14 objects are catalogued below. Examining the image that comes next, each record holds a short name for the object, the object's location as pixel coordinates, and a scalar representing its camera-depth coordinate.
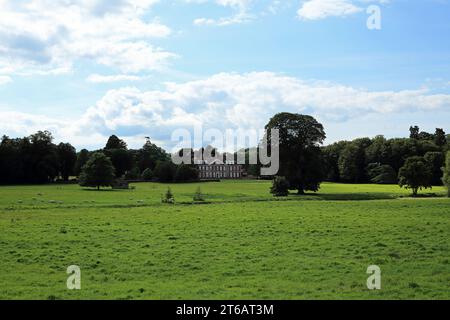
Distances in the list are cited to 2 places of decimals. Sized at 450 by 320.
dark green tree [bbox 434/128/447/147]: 161.52
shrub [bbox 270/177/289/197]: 75.50
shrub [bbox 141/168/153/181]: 154.50
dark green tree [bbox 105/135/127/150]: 166.00
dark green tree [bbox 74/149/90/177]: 148.99
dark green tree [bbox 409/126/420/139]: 194.39
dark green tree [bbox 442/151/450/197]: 79.58
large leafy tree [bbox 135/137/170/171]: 176.62
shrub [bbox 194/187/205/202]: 63.72
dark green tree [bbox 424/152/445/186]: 128.38
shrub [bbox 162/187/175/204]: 60.44
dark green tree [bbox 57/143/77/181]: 150.88
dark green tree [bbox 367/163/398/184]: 136.62
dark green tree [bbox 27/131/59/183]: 135.25
